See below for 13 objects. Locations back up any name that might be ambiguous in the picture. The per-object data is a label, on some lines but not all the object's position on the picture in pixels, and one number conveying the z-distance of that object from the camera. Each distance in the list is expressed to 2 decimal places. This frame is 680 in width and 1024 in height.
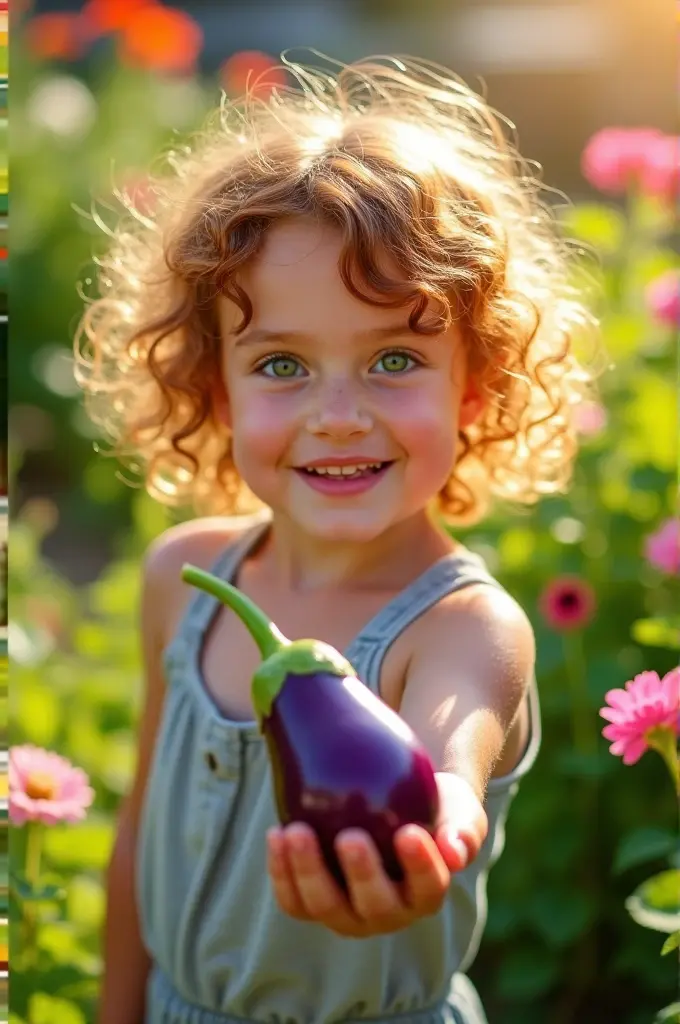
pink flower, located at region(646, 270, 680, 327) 2.74
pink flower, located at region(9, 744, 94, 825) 2.00
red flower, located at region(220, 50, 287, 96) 4.17
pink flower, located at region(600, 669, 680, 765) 1.61
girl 1.62
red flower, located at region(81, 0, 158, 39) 5.32
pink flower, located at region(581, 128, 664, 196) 3.09
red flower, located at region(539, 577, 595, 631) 2.58
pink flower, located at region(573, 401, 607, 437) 2.74
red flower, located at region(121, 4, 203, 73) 5.26
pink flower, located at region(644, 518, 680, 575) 2.50
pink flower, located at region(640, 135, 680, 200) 3.01
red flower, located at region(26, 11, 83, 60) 5.49
